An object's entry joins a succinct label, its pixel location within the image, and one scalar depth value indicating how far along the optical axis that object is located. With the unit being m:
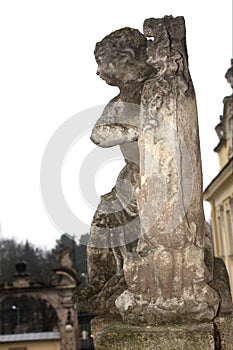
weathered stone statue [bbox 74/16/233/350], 2.74
